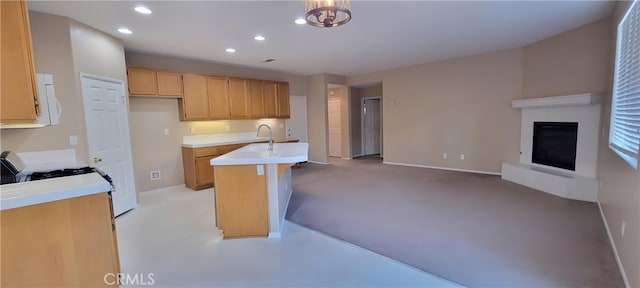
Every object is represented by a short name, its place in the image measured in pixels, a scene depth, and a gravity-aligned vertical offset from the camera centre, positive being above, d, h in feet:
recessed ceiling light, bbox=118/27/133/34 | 10.62 +3.89
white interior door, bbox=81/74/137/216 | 10.19 -0.31
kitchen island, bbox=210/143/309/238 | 8.83 -2.51
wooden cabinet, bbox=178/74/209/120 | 15.31 +1.49
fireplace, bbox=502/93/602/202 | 11.86 -1.64
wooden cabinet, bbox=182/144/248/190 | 14.92 -2.39
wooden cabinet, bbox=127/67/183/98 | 13.41 +2.26
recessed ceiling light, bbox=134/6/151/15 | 8.67 +3.87
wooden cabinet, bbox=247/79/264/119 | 18.33 +1.71
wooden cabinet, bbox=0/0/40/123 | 4.42 +1.08
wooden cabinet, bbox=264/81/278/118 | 19.33 +1.69
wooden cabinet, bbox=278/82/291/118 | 20.22 +1.67
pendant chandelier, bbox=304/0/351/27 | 6.25 +2.66
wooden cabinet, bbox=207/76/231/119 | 16.33 +1.64
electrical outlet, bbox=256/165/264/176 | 8.79 -1.59
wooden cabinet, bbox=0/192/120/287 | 4.03 -1.91
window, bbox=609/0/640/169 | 6.63 +0.58
